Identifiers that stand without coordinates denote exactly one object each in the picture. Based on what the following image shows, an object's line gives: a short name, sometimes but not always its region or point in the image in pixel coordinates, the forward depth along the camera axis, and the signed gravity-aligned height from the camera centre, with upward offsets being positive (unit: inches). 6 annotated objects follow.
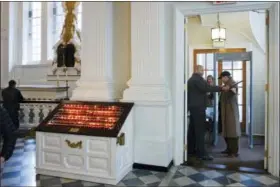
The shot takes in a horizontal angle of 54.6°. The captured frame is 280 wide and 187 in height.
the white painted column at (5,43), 291.7 +46.0
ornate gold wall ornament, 265.0 +41.1
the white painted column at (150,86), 151.8 -0.3
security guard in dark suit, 173.9 -11.3
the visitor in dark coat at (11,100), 243.9 -13.2
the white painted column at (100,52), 164.6 +20.8
